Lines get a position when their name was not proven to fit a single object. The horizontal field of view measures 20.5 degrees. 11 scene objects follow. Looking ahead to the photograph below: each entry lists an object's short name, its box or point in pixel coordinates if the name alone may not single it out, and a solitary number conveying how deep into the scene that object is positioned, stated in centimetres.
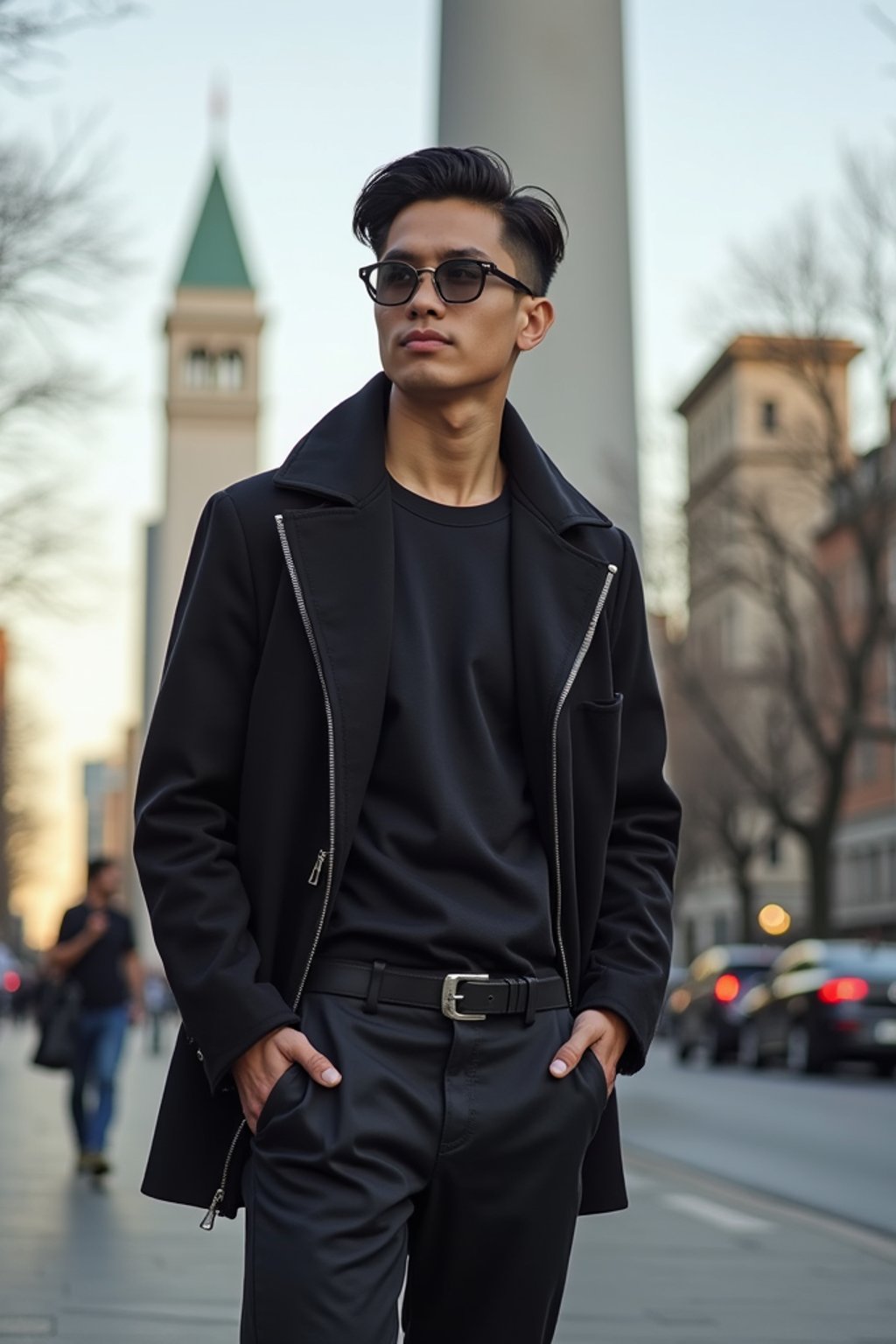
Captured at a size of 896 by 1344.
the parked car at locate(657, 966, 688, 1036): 4700
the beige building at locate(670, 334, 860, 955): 3950
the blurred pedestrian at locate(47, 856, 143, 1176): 1296
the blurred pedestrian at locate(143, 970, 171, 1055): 3712
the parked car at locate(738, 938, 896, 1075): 2584
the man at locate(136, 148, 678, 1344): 309
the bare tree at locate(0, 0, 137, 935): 2192
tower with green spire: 11412
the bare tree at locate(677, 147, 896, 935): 3719
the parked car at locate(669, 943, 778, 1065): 3184
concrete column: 1703
